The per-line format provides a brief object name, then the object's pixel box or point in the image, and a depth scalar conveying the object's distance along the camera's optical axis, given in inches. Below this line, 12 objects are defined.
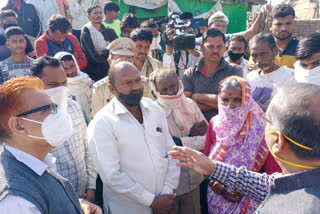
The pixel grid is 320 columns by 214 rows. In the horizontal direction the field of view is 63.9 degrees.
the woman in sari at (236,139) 87.6
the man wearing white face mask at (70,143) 86.0
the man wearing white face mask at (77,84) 125.1
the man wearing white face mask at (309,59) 108.6
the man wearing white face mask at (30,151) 46.8
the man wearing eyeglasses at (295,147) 44.2
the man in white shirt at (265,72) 113.7
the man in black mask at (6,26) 176.1
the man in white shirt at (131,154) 80.9
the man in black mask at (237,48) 154.3
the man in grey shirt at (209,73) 122.3
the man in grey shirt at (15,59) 147.1
